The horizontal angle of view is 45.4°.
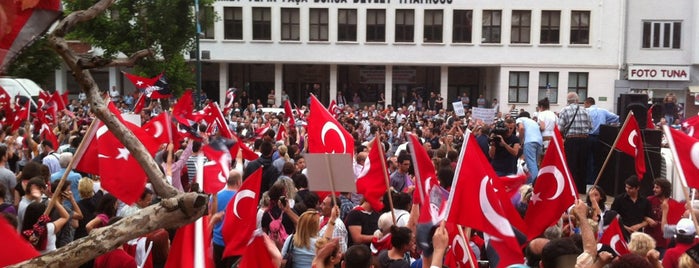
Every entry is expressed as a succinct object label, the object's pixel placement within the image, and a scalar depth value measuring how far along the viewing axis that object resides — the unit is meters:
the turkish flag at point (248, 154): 11.91
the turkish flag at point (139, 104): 17.75
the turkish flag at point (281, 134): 17.26
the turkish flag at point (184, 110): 13.94
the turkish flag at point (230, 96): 23.64
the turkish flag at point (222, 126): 12.67
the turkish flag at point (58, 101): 20.01
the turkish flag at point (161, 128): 10.56
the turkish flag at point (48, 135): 13.89
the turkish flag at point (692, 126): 9.41
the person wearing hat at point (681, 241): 6.16
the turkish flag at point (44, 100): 19.87
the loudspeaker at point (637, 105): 14.07
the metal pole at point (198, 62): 27.03
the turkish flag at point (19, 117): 16.56
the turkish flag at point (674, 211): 8.52
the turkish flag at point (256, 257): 5.90
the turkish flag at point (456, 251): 5.97
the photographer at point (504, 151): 12.73
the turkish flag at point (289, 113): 19.41
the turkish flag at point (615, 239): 6.65
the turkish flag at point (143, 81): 18.67
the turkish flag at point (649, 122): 13.97
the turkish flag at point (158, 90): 19.00
